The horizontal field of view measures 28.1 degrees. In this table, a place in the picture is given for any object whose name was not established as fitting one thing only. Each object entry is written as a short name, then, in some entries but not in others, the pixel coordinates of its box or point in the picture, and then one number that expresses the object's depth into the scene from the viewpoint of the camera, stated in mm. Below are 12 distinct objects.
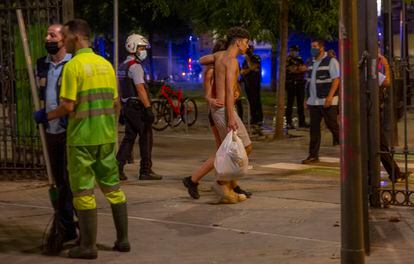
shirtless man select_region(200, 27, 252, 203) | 8508
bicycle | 17656
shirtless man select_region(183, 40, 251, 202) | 8898
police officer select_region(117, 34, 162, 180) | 10156
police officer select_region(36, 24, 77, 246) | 6859
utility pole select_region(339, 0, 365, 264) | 5734
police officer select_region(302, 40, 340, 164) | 11398
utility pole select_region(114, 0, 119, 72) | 11484
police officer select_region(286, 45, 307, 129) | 17922
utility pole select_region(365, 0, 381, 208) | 8227
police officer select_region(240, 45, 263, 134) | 17391
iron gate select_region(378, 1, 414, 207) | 8266
